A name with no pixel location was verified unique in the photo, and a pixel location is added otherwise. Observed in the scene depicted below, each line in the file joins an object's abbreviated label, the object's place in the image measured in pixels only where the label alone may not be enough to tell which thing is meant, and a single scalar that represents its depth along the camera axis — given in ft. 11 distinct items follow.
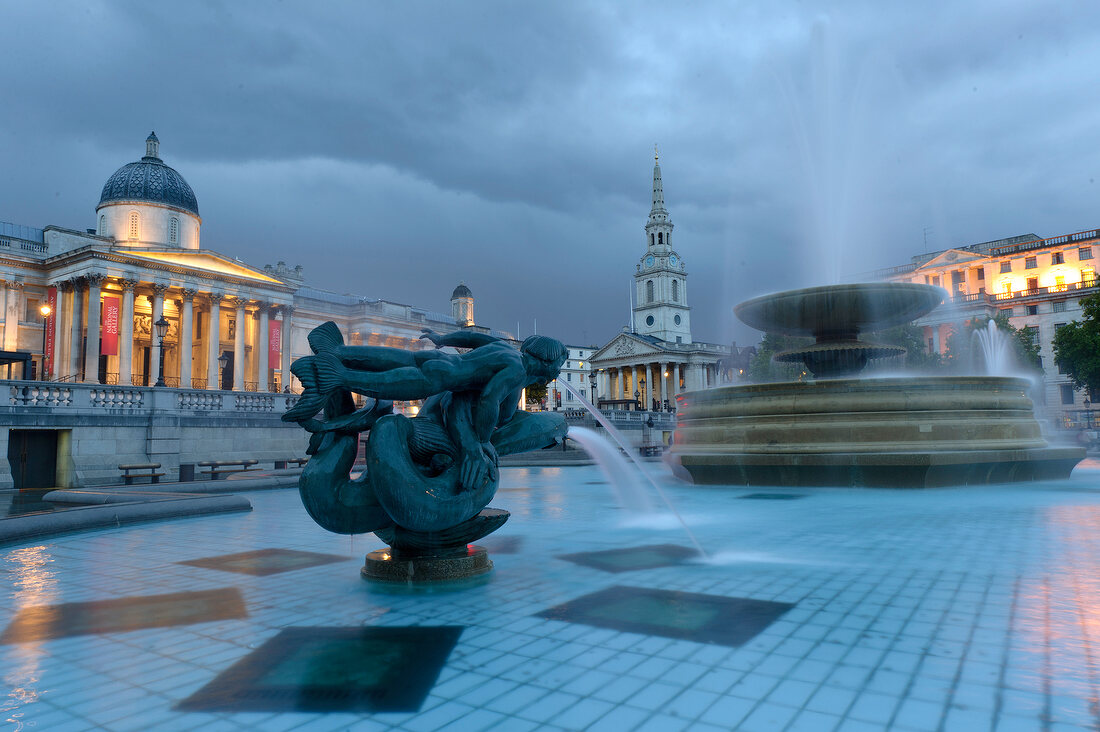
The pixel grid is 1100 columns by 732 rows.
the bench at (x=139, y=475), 53.01
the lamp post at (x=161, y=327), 82.21
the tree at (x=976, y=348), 177.58
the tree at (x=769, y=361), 195.00
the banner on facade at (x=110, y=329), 148.77
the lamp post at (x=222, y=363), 181.98
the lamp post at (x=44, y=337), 149.01
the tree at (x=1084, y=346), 132.26
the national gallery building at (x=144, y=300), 150.00
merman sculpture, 15.90
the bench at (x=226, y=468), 59.82
